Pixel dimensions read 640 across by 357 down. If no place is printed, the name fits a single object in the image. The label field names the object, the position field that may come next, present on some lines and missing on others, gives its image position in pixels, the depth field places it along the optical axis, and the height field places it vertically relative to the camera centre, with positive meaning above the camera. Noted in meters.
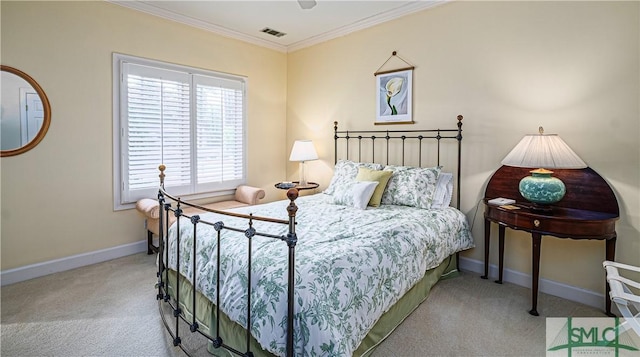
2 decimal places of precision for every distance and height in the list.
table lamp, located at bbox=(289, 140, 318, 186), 4.48 +0.22
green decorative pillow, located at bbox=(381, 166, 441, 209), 3.20 -0.19
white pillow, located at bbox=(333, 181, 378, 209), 3.19 -0.26
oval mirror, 2.95 +0.47
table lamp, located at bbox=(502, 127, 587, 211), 2.50 +0.05
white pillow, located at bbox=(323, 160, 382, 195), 3.67 -0.06
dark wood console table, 2.36 -0.34
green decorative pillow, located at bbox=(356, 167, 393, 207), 3.29 -0.11
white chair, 1.63 -0.63
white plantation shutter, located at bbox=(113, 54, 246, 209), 3.65 +0.45
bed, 1.60 -0.60
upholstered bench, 3.39 -0.47
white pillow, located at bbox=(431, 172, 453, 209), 3.26 -0.23
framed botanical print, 3.76 +0.83
